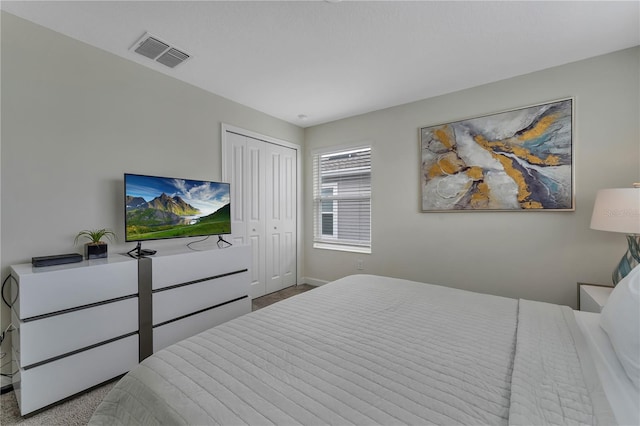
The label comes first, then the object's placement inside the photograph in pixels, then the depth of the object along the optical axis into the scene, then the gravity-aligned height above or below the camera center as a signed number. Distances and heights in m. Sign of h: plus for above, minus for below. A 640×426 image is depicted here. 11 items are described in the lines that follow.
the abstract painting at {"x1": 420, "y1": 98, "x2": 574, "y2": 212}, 2.42 +0.50
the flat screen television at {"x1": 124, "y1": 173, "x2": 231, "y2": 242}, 2.19 +0.05
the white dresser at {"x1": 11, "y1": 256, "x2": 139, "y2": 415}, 1.55 -0.73
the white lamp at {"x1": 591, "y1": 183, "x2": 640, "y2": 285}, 1.74 -0.05
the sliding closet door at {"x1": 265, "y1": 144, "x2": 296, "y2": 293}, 3.75 -0.08
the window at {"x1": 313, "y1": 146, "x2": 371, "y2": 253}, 3.76 +0.18
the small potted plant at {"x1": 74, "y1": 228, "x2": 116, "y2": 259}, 1.99 -0.23
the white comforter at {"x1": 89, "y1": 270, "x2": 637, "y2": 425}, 0.77 -0.59
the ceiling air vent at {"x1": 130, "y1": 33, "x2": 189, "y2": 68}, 2.08 +1.35
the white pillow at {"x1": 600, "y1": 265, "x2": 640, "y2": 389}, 0.90 -0.44
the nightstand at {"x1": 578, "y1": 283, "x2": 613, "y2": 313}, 1.83 -0.63
